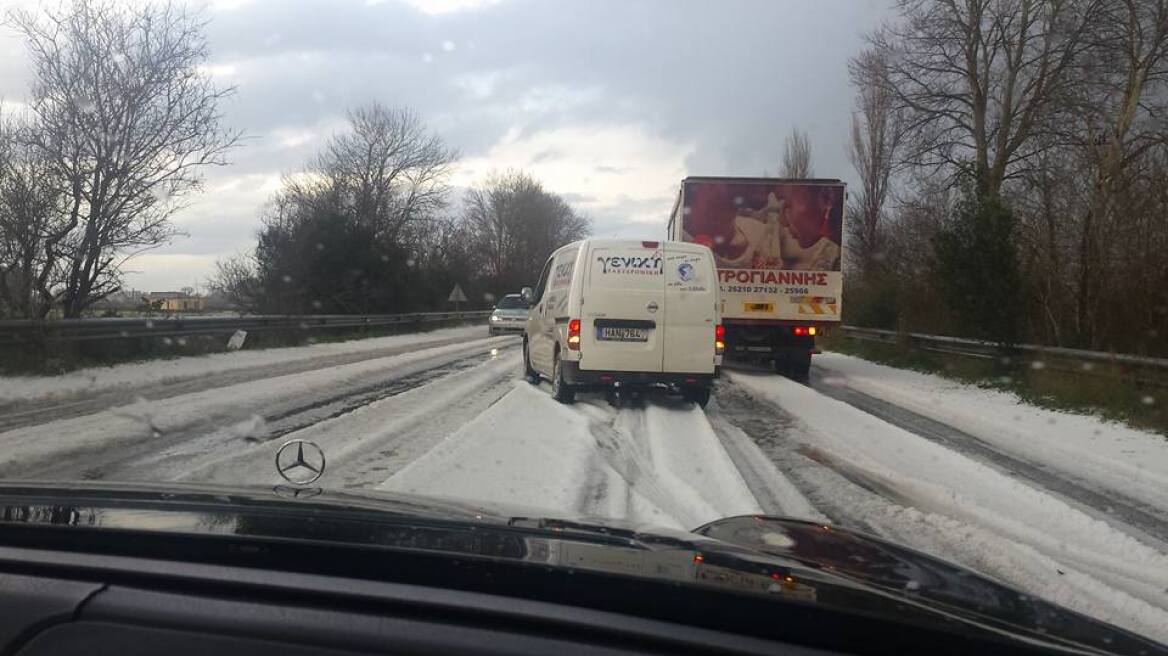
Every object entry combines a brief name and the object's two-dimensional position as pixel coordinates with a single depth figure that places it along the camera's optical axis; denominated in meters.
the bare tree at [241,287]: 30.80
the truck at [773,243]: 15.20
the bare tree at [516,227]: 74.50
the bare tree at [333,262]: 31.73
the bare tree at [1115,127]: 13.80
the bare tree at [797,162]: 44.34
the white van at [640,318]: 10.41
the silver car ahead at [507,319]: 34.00
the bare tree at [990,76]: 21.91
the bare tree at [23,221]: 15.52
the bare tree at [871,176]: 36.97
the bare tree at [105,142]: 16.20
